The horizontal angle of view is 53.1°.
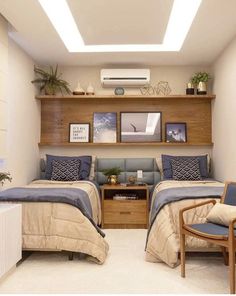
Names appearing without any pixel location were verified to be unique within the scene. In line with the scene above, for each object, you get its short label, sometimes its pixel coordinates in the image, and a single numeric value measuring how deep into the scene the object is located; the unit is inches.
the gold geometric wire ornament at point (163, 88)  156.7
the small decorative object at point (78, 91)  152.1
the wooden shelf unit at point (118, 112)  154.8
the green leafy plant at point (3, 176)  92.7
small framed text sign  155.7
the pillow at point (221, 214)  79.6
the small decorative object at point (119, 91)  154.7
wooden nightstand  136.1
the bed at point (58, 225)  91.0
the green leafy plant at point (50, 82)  150.6
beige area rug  75.4
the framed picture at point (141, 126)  155.0
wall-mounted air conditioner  151.3
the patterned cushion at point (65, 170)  138.0
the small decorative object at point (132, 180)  145.1
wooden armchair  70.1
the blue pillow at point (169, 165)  140.6
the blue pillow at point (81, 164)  141.6
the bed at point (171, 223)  89.1
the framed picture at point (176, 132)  153.9
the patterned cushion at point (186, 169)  137.0
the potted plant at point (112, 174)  145.4
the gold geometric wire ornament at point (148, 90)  156.5
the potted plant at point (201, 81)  149.2
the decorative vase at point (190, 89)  151.2
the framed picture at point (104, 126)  155.8
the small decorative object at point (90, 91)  152.8
